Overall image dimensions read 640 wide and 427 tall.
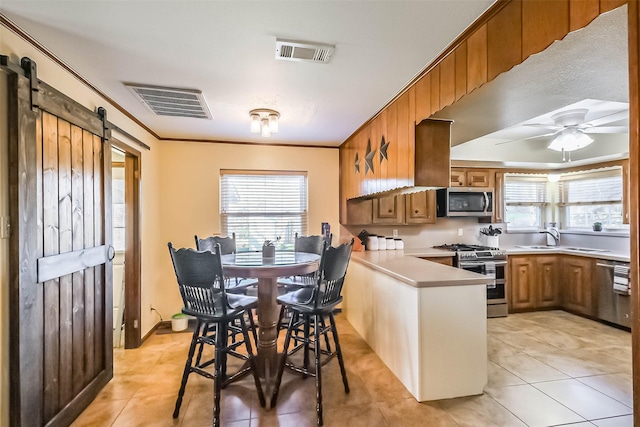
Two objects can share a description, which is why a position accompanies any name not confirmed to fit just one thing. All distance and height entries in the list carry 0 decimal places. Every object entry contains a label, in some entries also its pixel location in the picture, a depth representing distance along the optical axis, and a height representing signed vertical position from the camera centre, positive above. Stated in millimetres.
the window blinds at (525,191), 4648 +348
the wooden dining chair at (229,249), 2875 -384
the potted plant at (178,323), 3555 -1289
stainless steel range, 3855 -692
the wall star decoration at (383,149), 2719 +599
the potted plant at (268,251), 2475 -307
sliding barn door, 1590 -254
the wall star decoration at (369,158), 3068 +580
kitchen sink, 4005 -498
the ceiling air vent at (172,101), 2361 +971
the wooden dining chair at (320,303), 2045 -678
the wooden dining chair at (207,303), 1878 -588
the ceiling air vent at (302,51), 1737 +975
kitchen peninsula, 2148 -876
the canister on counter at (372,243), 3931 -385
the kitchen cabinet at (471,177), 4270 +516
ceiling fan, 3029 +944
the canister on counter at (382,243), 3979 -397
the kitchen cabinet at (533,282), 4062 -938
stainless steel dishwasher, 3346 -905
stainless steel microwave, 4188 +160
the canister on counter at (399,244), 4031 -409
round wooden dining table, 2297 -729
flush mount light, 2791 +896
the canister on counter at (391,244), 4016 -408
